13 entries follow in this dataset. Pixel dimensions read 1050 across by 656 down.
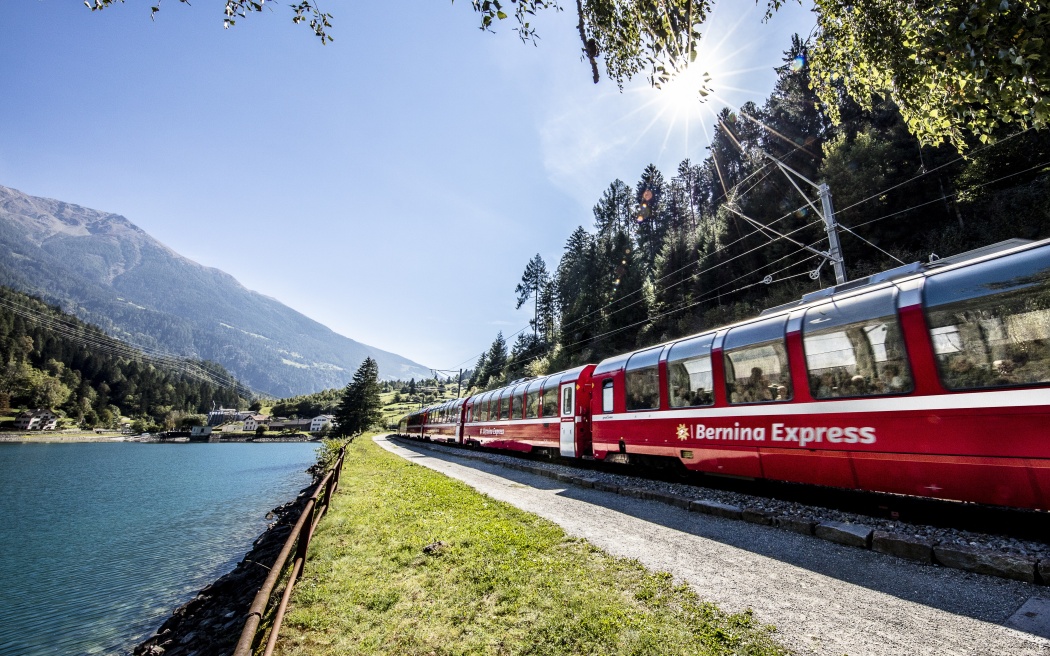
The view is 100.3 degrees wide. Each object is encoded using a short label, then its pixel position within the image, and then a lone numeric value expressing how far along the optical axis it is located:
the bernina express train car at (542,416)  14.71
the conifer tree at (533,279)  69.62
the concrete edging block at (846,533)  5.05
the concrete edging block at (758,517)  6.21
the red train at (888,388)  4.88
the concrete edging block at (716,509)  6.70
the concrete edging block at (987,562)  3.89
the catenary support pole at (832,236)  11.36
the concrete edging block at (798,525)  5.70
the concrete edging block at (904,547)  4.51
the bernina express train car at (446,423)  29.17
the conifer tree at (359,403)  65.31
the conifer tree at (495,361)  73.06
